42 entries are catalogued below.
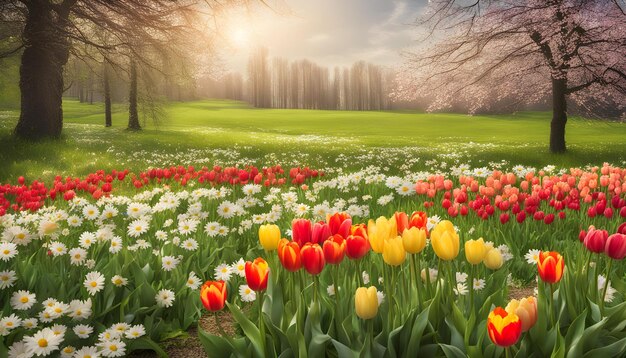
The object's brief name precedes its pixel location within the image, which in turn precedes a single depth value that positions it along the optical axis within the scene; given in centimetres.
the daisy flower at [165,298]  343
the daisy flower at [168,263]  395
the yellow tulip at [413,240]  230
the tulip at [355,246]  243
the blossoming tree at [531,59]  1666
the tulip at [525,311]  199
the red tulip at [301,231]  263
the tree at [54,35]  1183
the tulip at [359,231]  253
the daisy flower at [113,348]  276
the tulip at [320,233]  266
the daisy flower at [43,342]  262
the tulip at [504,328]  182
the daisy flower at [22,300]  308
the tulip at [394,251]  223
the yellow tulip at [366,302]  207
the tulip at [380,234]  241
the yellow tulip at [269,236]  261
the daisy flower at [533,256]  395
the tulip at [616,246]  243
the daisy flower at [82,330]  296
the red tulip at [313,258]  226
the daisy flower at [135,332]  294
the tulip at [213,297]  216
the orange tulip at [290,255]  229
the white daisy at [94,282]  337
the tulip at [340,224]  270
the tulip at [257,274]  224
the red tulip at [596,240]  251
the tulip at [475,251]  239
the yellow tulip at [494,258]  248
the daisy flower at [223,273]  375
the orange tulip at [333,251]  237
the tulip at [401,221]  265
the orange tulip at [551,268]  226
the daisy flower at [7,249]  365
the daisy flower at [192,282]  371
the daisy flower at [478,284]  335
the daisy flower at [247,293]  338
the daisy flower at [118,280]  348
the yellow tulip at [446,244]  229
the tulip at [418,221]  253
